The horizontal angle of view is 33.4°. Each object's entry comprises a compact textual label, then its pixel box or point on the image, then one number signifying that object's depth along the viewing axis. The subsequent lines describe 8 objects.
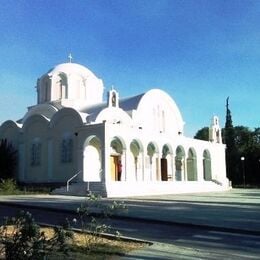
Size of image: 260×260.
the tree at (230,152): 55.92
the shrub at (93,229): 7.71
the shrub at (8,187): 28.45
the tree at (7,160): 33.06
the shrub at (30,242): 5.29
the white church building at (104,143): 28.39
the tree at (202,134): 79.50
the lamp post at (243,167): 53.06
